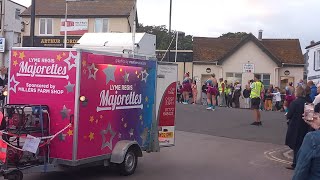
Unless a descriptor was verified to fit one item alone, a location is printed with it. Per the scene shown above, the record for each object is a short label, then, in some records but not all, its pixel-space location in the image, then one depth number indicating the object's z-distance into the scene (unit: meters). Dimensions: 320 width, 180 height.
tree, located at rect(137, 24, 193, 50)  73.49
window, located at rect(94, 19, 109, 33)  47.00
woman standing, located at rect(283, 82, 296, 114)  21.24
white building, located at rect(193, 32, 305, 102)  40.91
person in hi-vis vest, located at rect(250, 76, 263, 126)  17.06
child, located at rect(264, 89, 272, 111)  25.98
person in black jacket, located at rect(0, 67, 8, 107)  15.36
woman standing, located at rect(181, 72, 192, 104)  25.00
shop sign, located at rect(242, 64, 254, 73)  41.16
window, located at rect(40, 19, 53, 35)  48.09
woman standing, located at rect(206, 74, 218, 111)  21.25
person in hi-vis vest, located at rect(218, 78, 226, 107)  27.49
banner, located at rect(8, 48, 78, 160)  7.41
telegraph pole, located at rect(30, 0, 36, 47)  15.64
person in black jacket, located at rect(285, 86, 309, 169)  9.67
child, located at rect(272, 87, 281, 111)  25.83
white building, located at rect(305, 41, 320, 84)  29.98
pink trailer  7.19
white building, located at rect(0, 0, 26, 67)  49.35
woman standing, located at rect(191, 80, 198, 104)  26.26
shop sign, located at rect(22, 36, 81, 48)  45.97
